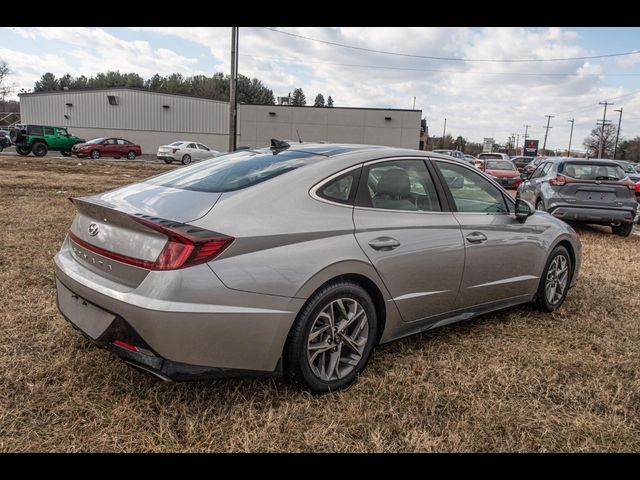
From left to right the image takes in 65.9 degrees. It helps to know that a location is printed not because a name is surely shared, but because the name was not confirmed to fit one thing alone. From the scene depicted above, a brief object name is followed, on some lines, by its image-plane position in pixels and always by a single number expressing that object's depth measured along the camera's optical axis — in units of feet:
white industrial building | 135.54
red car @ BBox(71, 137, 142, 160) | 93.66
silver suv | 29.68
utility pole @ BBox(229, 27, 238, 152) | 61.46
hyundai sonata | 7.84
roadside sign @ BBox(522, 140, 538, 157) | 230.89
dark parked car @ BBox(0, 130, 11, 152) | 102.63
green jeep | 87.20
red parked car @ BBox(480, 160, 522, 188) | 65.51
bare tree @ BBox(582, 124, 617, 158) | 297.08
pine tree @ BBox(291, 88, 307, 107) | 435.65
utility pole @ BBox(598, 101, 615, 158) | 253.40
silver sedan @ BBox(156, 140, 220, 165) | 95.55
